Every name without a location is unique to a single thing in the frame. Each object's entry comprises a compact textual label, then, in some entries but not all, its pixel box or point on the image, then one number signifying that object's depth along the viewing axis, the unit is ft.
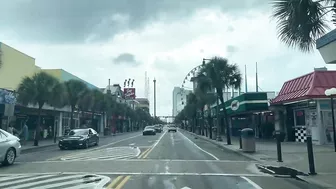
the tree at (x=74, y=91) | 130.11
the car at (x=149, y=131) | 180.65
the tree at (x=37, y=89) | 94.68
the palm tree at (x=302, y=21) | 33.14
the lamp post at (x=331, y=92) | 62.44
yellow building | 113.39
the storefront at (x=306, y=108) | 81.00
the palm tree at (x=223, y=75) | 94.99
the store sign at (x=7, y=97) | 97.09
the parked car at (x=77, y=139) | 83.05
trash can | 68.69
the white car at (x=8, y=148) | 48.45
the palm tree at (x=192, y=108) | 199.27
